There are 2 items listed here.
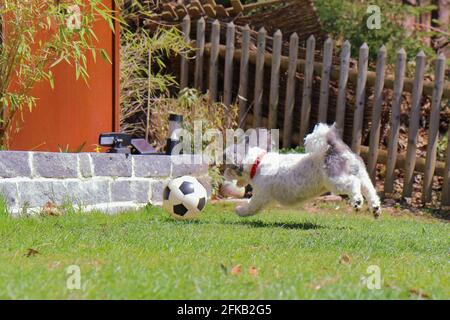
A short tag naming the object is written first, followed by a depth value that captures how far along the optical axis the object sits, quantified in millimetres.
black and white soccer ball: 14656
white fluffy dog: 14578
